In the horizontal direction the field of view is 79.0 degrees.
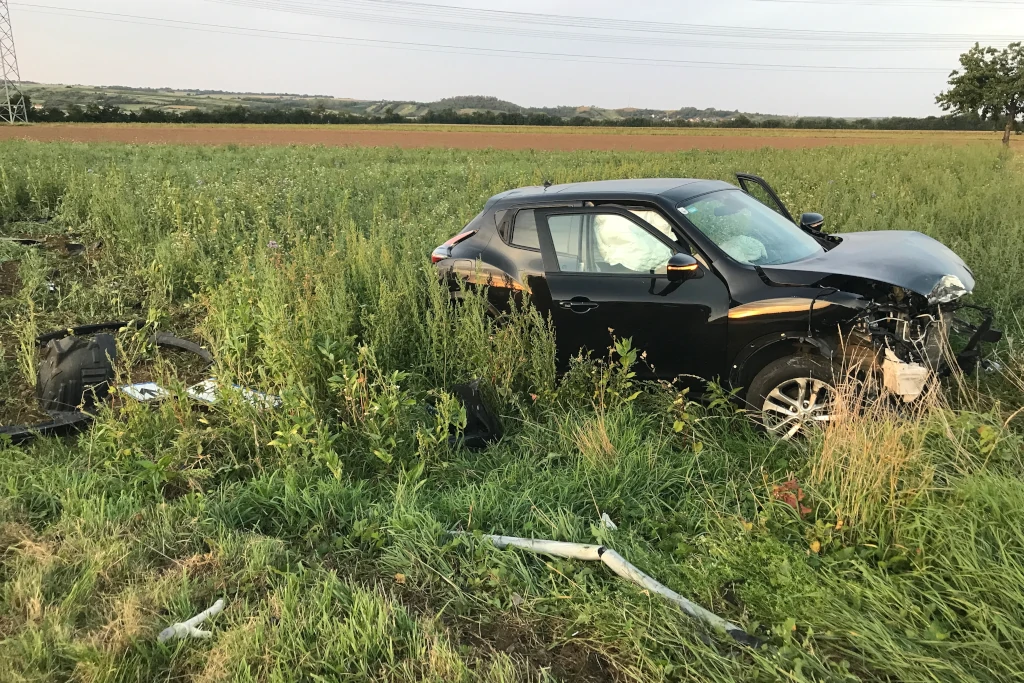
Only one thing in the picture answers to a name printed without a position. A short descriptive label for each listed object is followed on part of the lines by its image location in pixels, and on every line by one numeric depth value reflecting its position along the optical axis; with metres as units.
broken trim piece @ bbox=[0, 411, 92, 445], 4.71
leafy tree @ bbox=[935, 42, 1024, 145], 41.22
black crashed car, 4.04
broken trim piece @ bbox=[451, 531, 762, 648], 2.46
